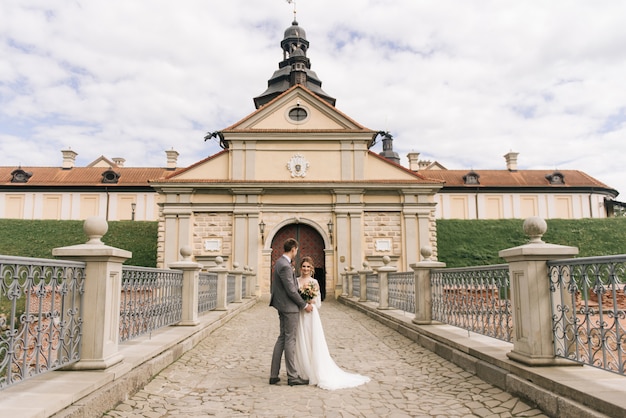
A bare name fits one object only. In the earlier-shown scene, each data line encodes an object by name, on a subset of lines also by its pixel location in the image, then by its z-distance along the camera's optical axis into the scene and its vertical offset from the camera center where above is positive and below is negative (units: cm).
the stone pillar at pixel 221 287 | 1198 -81
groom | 525 -65
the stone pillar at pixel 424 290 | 833 -64
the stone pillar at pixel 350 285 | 1855 -120
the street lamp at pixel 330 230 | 2167 +117
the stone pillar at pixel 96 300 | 442 -42
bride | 515 -116
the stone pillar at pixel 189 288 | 844 -60
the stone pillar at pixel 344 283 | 2010 -124
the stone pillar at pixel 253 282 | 1972 -114
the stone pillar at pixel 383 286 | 1197 -81
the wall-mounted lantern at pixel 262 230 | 2148 +118
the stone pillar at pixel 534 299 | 444 -44
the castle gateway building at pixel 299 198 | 2155 +271
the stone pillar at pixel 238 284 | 1575 -96
